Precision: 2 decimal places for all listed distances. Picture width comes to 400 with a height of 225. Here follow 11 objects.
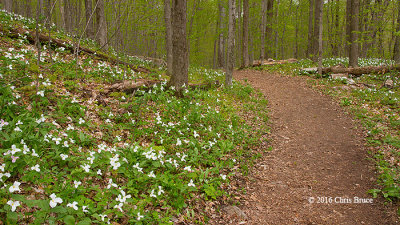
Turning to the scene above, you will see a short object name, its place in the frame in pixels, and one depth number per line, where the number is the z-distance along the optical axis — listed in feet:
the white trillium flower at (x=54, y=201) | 7.65
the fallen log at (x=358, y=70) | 41.73
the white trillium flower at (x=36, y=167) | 8.93
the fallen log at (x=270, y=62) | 63.46
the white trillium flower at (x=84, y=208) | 8.52
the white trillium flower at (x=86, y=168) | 10.04
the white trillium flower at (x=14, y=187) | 7.67
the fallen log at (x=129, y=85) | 22.21
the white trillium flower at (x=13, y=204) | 7.24
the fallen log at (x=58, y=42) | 25.98
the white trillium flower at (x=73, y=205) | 8.05
